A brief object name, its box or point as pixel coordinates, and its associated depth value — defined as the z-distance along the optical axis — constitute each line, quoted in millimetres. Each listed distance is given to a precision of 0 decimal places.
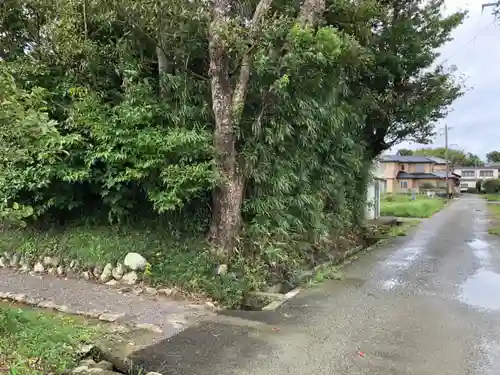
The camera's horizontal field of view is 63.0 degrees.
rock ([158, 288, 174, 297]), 5091
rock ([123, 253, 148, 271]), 5441
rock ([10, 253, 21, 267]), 6445
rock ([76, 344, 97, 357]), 3286
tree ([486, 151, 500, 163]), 71938
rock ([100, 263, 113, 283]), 5562
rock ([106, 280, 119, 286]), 5431
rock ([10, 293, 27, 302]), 4982
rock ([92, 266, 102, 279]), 5676
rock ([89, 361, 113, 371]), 3164
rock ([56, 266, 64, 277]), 5932
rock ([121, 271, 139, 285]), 5394
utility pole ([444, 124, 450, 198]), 36641
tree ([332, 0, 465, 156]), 9914
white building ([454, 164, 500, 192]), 60259
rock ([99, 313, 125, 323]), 4243
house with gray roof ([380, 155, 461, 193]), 44312
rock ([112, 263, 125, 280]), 5492
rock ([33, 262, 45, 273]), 6129
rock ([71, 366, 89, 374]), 2959
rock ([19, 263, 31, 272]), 6243
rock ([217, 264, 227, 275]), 5277
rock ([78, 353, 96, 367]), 3154
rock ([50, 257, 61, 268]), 6057
